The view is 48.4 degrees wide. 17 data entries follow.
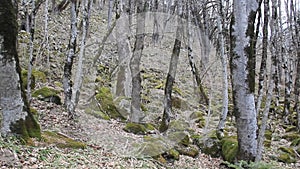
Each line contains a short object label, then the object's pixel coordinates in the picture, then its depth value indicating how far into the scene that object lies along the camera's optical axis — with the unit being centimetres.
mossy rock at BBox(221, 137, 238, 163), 840
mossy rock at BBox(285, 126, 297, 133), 1364
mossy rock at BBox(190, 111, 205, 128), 1388
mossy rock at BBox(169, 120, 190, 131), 1140
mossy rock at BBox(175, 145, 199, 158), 884
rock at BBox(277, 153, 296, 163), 926
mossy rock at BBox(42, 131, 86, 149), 624
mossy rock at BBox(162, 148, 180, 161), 798
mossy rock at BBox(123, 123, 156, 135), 1029
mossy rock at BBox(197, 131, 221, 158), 953
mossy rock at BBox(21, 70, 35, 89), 1078
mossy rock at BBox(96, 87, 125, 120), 1244
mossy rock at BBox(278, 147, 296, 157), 990
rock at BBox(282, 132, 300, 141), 1227
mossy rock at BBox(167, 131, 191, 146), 946
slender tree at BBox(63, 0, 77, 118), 1003
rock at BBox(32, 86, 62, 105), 1076
